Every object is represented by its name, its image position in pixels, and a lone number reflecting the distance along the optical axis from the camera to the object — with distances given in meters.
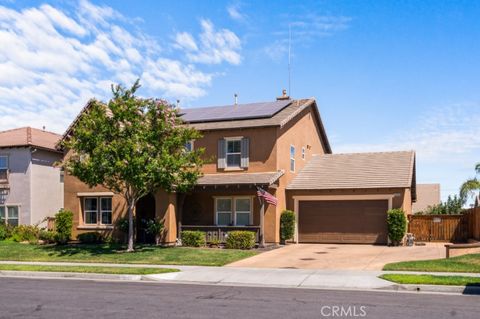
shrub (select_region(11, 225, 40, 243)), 31.91
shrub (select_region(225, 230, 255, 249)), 25.05
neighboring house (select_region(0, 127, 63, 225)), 35.28
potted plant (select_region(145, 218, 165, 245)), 26.57
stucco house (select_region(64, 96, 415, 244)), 27.09
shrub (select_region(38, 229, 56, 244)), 28.97
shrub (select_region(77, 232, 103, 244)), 28.84
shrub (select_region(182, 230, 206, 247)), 26.14
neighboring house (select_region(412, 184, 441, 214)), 59.61
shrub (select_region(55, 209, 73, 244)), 28.97
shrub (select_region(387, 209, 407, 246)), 25.97
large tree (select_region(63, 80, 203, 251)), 23.14
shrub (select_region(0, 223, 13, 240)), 32.84
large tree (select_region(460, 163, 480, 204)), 46.62
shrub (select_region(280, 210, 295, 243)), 27.56
